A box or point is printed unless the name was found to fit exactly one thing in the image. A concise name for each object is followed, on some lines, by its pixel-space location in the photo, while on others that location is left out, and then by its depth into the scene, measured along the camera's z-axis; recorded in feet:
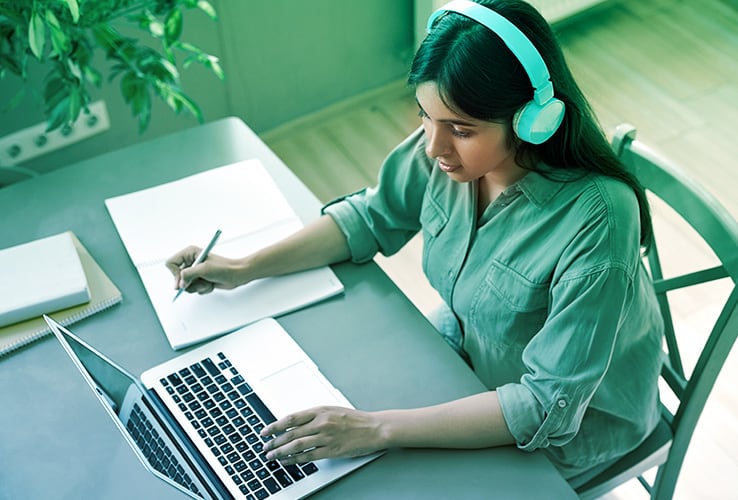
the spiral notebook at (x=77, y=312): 4.31
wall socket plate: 7.50
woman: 3.71
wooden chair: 4.24
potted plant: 5.59
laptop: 3.67
